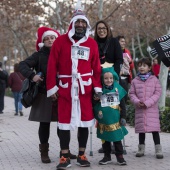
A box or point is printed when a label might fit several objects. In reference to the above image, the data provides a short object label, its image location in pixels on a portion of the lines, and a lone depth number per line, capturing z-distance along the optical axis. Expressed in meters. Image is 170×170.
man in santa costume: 6.34
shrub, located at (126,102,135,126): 12.10
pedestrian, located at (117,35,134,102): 8.12
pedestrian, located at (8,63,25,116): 16.67
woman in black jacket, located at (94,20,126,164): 7.13
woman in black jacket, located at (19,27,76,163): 6.77
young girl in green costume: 6.59
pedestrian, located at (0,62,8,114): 16.16
